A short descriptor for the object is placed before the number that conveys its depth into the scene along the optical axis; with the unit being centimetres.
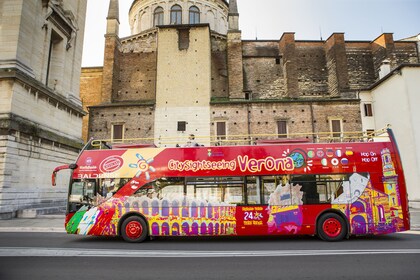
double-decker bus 874
